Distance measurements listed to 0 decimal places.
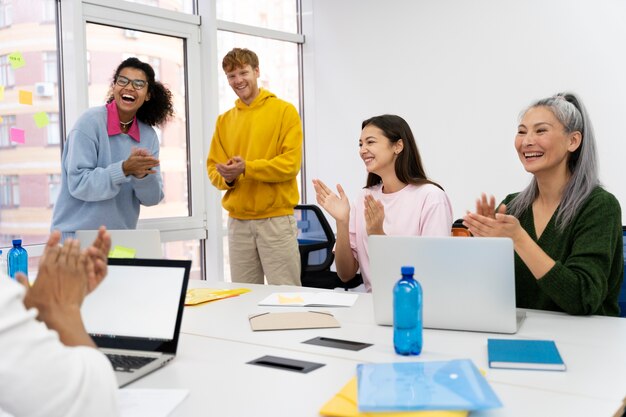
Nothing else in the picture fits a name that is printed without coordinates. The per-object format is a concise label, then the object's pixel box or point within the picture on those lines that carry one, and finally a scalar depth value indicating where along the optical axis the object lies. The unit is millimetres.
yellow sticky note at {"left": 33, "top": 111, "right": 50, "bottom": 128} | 3654
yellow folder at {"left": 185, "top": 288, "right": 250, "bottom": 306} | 2340
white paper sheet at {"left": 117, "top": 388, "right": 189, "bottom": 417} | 1237
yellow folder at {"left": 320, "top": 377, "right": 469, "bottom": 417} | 1135
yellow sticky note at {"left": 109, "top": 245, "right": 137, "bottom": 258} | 2167
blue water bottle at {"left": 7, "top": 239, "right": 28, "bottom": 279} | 2395
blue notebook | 1449
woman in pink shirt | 2631
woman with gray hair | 1897
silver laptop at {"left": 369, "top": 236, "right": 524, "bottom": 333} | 1709
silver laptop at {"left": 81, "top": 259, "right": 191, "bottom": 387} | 1650
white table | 1263
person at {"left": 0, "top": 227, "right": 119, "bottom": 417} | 867
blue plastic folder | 1148
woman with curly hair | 2877
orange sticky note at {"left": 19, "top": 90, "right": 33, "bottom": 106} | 3564
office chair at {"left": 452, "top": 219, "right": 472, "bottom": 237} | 2580
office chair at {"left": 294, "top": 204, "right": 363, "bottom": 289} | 3959
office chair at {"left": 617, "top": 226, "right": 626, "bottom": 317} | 2350
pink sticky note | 3529
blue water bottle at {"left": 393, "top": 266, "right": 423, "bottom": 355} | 1579
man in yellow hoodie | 3512
